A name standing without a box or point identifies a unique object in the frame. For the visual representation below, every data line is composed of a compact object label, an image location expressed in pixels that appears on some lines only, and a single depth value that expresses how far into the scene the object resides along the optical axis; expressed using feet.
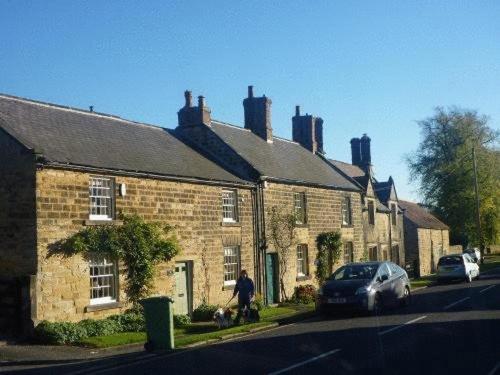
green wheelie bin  46.09
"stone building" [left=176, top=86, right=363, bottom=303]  86.17
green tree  188.24
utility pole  159.54
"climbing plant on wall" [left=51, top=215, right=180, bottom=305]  56.59
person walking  61.82
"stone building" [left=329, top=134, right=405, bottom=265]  127.95
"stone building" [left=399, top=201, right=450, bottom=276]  163.73
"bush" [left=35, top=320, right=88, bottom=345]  50.70
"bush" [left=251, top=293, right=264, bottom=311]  65.98
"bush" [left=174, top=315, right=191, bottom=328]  63.25
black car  61.93
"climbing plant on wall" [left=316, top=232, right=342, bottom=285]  98.48
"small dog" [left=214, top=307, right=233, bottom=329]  59.41
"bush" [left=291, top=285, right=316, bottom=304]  85.46
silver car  111.45
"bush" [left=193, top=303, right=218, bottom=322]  68.74
